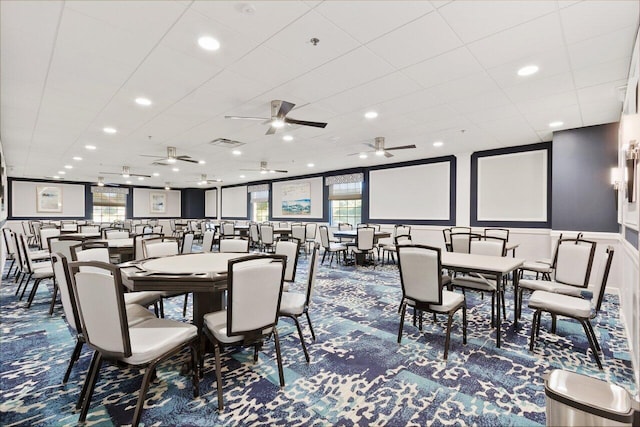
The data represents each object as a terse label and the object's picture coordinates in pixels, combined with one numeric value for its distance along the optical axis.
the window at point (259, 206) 13.52
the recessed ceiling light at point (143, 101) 3.94
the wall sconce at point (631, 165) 2.39
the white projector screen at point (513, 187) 6.47
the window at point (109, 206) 14.38
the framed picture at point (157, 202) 15.97
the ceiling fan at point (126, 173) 9.70
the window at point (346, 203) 10.24
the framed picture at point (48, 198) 12.84
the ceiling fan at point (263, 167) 9.04
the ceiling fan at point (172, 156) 6.90
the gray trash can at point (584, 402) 1.15
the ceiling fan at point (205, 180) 11.37
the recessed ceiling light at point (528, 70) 3.08
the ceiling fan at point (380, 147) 6.08
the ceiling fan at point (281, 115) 4.00
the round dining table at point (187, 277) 2.02
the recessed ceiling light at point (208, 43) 2.56
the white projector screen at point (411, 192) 8.12
